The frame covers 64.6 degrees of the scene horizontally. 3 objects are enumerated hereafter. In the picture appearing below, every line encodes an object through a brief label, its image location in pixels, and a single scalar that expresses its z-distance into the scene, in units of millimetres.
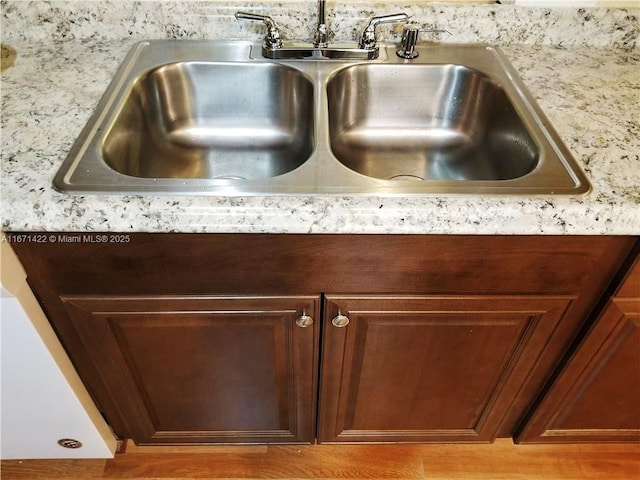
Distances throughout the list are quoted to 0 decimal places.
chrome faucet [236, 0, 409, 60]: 1069
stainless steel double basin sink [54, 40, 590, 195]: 1022
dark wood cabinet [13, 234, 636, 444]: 775
